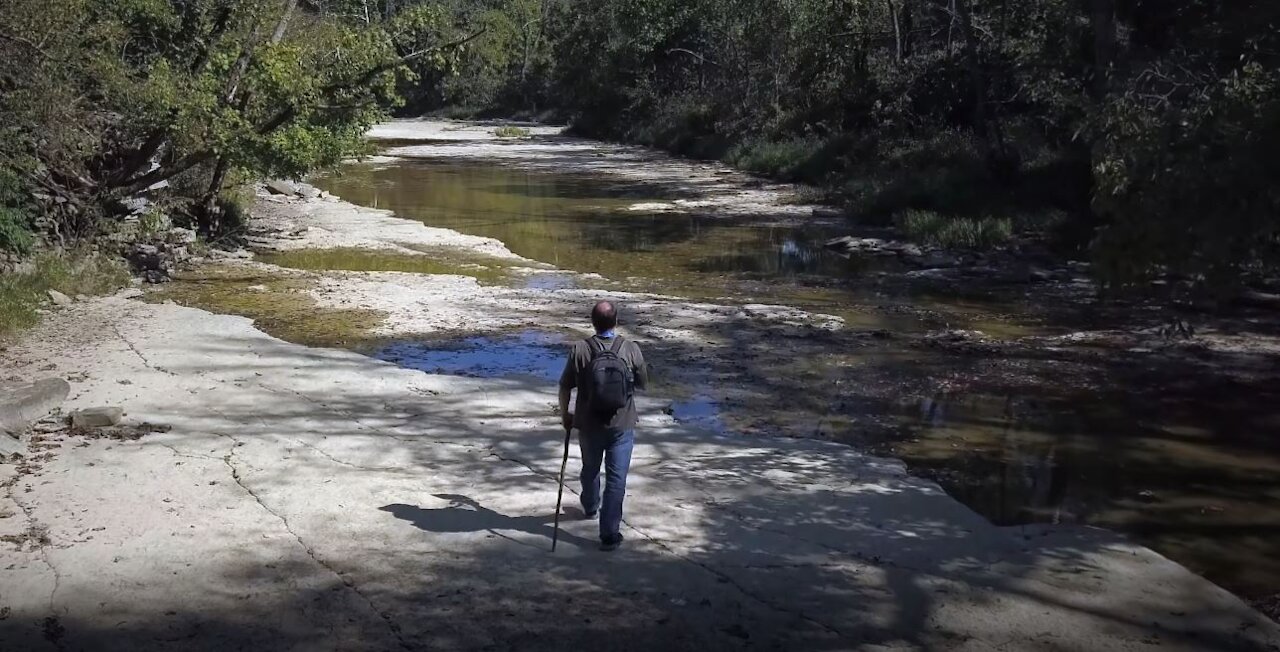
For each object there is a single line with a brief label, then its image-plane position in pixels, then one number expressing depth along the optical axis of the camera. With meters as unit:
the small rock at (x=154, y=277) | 17.88
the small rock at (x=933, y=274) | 20.14
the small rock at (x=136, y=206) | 20.22
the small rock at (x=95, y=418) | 9.55
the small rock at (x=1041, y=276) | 19.34
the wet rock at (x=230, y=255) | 20.67
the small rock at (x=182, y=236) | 20.33
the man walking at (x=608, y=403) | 7.09
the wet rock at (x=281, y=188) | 29.66
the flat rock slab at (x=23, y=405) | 8.91
